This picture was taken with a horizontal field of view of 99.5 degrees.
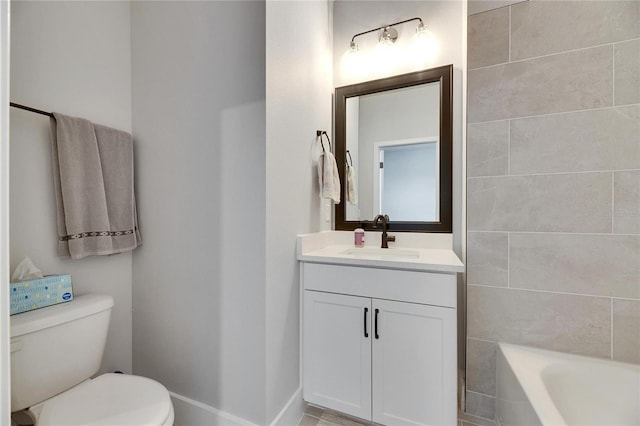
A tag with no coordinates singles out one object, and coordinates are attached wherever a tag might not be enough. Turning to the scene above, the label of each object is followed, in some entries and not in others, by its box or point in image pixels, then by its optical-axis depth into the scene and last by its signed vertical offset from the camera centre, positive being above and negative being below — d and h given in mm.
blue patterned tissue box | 1001 -321
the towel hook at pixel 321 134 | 1704 +498
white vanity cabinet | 1182 -619
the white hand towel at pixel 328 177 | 1627 +211
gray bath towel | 1183 +109
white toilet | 887 -644
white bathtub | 1093 -738
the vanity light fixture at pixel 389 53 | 1672 +1040
